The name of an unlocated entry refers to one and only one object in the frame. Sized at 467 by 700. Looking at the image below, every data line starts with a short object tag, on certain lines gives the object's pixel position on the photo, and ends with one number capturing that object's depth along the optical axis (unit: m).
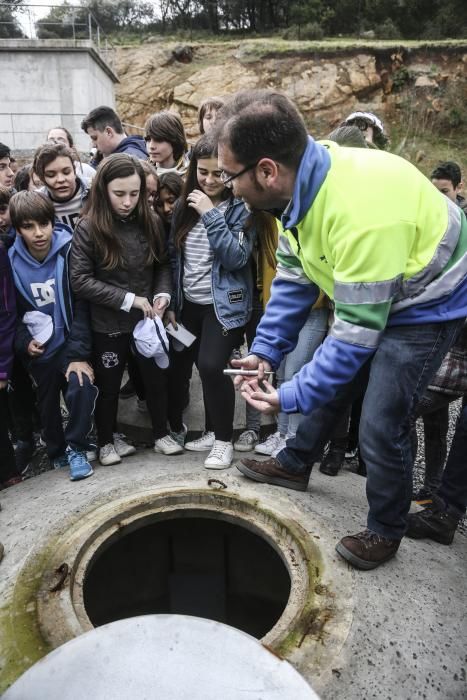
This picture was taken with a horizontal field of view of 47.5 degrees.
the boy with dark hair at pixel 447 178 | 3.85
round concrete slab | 1.02
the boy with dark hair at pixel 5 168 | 4.00
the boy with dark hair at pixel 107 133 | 4.04
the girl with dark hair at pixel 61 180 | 3.09
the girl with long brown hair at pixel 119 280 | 2.73
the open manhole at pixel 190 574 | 1.72
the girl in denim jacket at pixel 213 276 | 2.66
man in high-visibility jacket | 1.59
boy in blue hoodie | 2.76
